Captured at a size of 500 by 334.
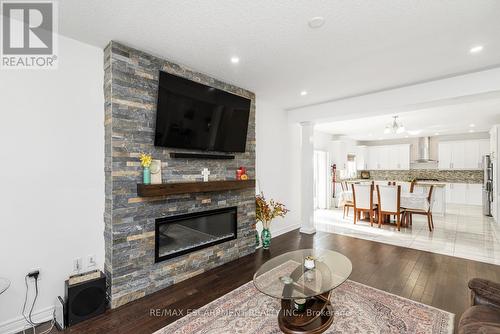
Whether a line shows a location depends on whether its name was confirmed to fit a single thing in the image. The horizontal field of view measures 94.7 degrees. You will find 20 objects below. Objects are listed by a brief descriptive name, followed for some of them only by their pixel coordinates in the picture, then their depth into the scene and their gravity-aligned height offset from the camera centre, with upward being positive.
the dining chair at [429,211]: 5.04 -0.99
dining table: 5.05 -0.78
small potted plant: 3.93 -0.88
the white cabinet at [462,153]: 7.56 +0.44
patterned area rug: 1.96 -1.39
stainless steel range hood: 8.58 +0.60
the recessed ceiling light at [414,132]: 7.43 +1.12
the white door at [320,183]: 7.68 -0.60
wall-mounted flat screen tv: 2.58 +0.61
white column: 4.93 -0.28
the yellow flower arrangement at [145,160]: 2.45 +0.04
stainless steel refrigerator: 6.08 -0.54
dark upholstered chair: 1.33 -0.94
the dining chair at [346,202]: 6.10 -0.99
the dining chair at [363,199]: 5.36 -0.81
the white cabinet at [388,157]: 9.02 +0.35
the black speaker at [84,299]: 2.01 -1.23
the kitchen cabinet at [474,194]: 7.59 -0.92
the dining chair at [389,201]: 4.98 -0.79
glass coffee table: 1.85 -1.04
